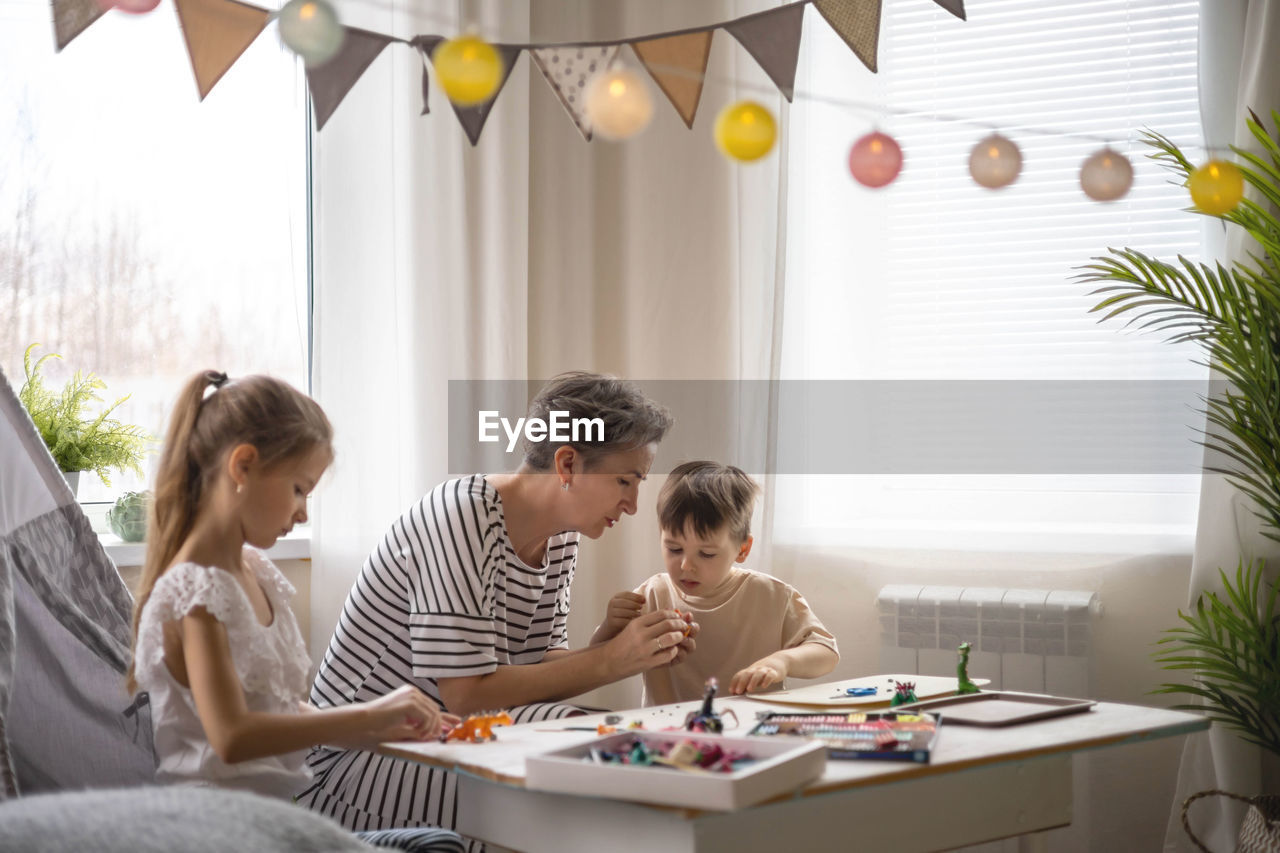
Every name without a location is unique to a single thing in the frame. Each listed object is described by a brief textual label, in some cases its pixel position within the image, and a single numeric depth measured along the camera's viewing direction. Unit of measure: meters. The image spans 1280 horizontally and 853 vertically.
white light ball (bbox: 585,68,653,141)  2.20
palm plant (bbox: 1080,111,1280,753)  2.34
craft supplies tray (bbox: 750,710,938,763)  1.39
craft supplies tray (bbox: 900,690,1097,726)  1.62
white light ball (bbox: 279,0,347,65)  2.13
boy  2.21
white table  1.27
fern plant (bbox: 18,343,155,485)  2.69
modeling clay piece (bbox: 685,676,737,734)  1.52
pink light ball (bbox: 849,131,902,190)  2.53
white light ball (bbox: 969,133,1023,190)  2.48
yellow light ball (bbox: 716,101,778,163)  2.21
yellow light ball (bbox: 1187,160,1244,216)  2.32
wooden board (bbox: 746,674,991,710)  1.77
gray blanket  1.15
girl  1.47
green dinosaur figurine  1.84
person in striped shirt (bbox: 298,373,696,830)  1.83
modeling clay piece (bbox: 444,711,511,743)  1.53
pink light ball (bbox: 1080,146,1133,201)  2.53
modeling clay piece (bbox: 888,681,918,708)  1.77
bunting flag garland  2.22
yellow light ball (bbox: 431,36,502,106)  2.13
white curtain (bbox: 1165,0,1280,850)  2.54
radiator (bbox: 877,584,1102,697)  2.69
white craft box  1.17
